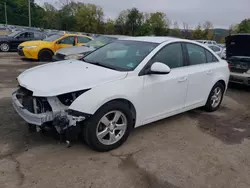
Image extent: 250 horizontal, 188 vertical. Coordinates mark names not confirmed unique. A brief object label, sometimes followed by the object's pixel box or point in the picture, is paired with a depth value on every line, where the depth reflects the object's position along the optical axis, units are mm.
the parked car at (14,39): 11580
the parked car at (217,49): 10874
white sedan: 2413
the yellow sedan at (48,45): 9163
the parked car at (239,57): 5979
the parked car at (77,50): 6794
